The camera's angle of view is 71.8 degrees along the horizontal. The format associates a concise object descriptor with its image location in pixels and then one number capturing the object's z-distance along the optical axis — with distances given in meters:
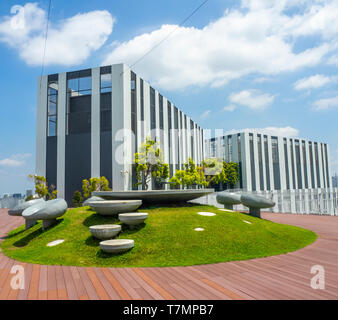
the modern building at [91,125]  25.64
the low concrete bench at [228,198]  13.17
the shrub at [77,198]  24.97
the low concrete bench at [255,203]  11.90
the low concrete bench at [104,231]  6.96
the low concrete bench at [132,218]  7.64
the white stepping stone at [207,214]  9.33
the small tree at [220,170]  43.75
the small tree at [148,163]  26.17
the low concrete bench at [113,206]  8.35
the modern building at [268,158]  47.47
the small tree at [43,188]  24.89
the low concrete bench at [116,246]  6.17
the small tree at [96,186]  24.11
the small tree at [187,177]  31.36
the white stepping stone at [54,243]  7.31
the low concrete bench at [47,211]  8.59
